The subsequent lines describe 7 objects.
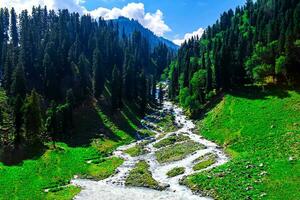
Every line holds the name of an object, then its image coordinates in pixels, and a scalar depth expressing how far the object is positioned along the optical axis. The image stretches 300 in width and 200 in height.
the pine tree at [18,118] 58.28
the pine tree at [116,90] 87.02
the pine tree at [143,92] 92.36
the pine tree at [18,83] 79.48
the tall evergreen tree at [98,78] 93.80
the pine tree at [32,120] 57.98
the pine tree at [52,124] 64.56
